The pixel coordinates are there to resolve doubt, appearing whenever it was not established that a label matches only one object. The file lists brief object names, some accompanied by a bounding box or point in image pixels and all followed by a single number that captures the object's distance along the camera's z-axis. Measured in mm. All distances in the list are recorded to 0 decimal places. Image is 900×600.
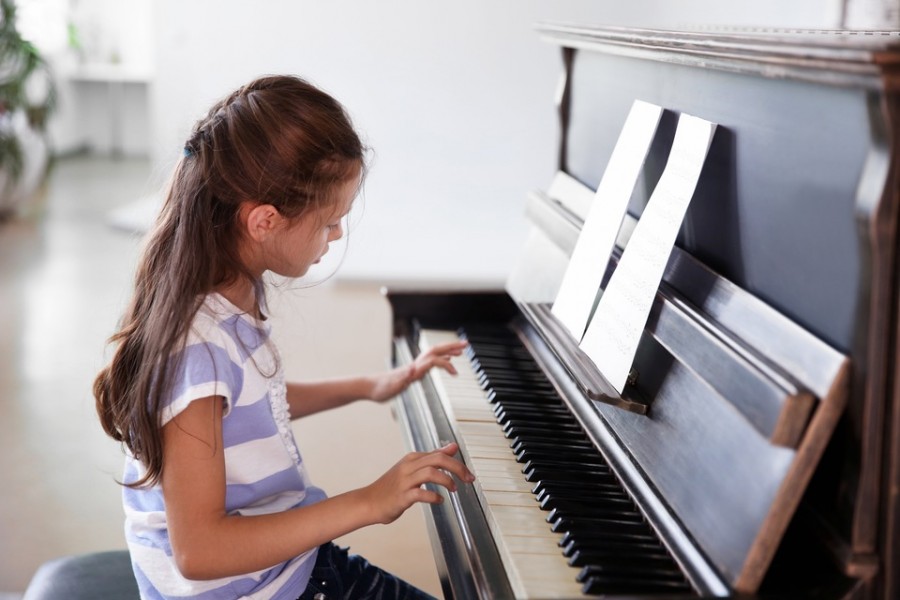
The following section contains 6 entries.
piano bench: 1526
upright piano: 932
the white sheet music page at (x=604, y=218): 1485
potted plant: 6359
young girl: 1238
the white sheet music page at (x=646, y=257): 1277
